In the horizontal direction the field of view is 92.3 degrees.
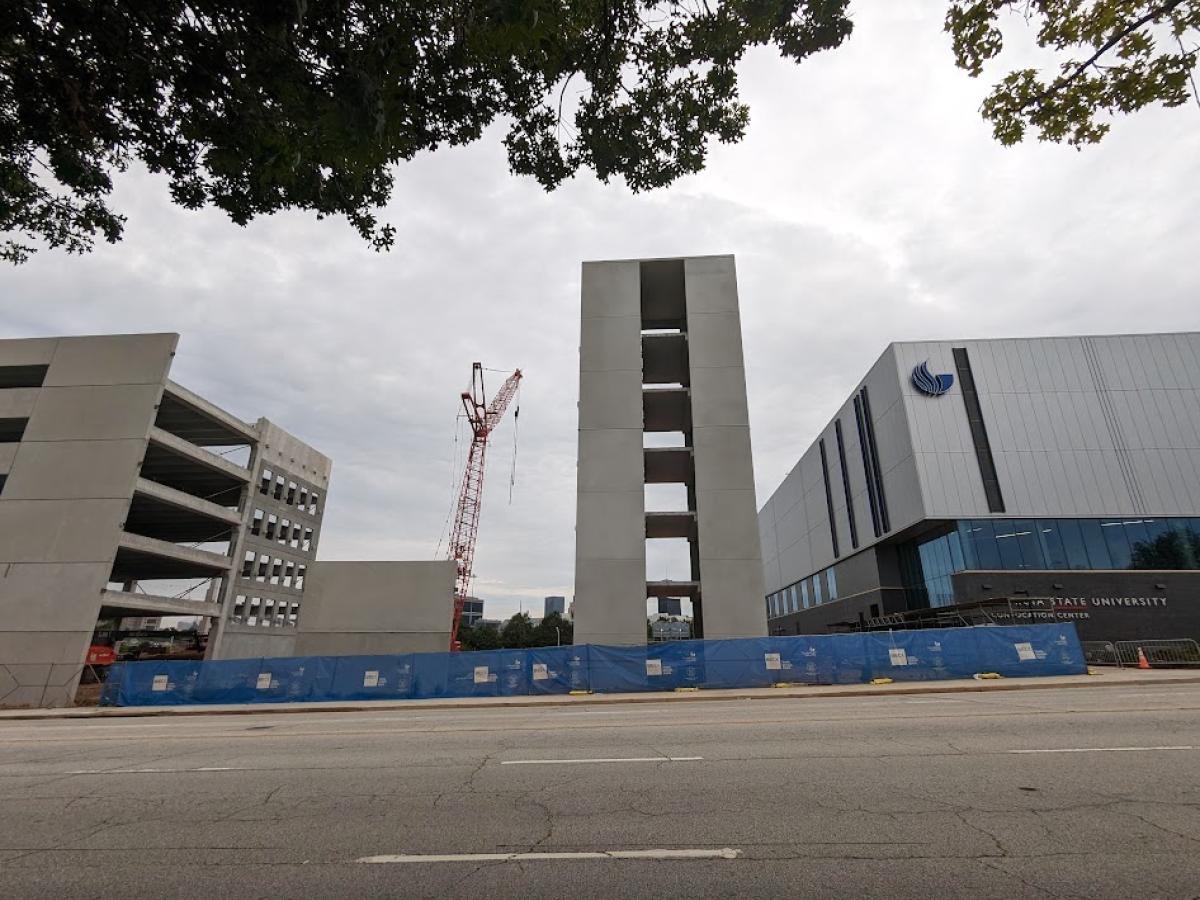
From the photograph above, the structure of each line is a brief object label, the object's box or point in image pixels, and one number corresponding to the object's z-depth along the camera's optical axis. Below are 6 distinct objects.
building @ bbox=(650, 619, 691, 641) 130.54
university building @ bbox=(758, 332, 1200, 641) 37.44
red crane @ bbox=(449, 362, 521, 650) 81.38
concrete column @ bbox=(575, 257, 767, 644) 24.95
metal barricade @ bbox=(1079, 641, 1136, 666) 32.17
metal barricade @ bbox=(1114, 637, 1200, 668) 27.08
